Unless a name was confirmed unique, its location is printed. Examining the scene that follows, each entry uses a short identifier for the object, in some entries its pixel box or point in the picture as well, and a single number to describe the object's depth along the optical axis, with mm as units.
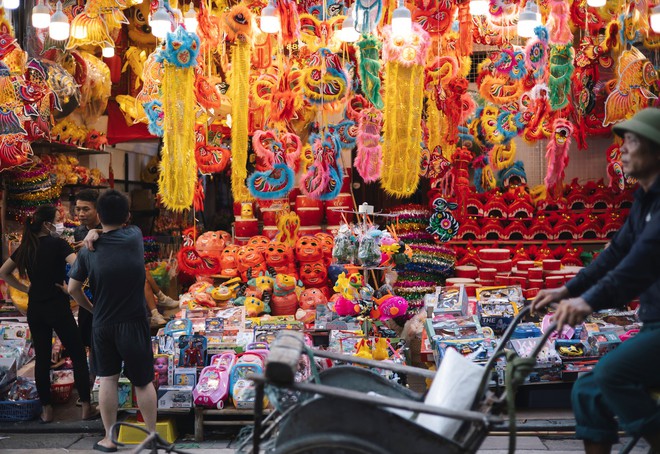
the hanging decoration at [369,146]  6355
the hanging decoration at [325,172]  6445
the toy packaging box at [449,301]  5707
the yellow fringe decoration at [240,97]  6230
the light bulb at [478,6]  5809
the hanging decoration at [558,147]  6523
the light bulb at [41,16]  6062
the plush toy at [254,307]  6262
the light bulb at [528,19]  5789
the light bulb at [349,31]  6062
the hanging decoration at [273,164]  6516
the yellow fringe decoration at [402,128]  5773
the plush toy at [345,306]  5363
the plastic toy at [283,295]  6473
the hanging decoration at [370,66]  5867
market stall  5383
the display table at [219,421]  4727
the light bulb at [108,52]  7655
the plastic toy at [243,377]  4727
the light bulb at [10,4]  5992
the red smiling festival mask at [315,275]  6879
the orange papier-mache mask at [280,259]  6887
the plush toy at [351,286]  5438
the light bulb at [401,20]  5184
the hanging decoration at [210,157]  6969
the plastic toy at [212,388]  4730
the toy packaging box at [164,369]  4977
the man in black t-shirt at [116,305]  4156
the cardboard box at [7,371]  5301
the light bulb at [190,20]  6500
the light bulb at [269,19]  5777
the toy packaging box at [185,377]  4901
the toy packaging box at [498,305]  5613
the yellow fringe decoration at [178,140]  5910
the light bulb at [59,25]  6035
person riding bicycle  2533
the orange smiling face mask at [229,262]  7090
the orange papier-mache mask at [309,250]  6926
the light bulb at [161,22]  5848
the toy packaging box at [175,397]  4766
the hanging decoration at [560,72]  6270
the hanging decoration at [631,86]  6129
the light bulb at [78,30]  6492
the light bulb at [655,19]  5273
